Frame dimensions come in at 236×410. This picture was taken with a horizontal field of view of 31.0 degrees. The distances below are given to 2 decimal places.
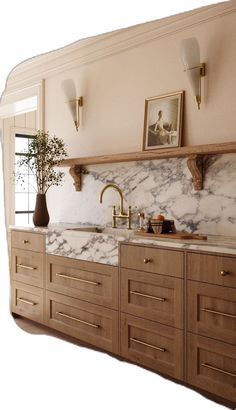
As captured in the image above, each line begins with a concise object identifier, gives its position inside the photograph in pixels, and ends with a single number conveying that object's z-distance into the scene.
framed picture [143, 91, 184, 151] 3.10
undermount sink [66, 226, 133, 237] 3.41
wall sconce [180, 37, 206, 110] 2.86
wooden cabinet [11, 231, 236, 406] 2.22
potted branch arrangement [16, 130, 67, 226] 3.87
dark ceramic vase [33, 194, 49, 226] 3.86
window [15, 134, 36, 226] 6.48
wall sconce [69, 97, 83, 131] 3.96
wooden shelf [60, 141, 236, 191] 2.66
